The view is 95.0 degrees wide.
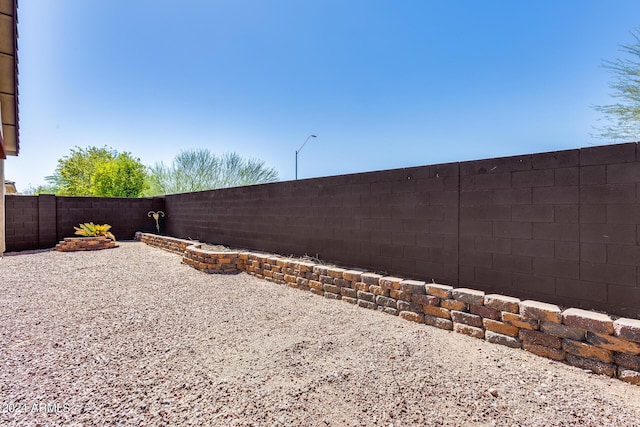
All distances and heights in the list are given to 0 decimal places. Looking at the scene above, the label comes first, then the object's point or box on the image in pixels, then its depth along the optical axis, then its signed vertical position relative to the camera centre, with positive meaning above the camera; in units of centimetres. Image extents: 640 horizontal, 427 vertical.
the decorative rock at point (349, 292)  399 -108
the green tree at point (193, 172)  2200 +317
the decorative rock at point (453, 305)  304 -95
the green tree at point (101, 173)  1652 +255
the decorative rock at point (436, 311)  315 -106
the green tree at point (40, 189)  2993 +300
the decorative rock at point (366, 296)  379 -107
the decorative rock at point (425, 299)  323 -95
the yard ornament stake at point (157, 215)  1155 -4
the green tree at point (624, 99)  676 +279
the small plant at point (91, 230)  988 -55
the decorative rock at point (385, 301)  357 -107
